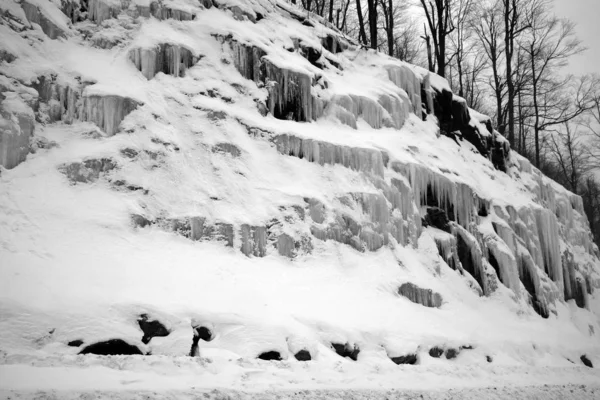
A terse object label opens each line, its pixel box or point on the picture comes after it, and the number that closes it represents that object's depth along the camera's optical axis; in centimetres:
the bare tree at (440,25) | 2167
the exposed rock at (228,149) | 1080
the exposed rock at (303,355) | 773
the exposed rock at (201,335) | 716
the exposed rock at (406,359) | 888
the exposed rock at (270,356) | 747
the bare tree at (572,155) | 2974
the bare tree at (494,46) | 2600
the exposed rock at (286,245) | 1020
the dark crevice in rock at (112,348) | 639
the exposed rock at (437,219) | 1366
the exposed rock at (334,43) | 1677
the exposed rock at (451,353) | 1001
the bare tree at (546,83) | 2627
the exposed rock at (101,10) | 1158
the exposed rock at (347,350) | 835
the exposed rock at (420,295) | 1116
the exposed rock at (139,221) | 887
